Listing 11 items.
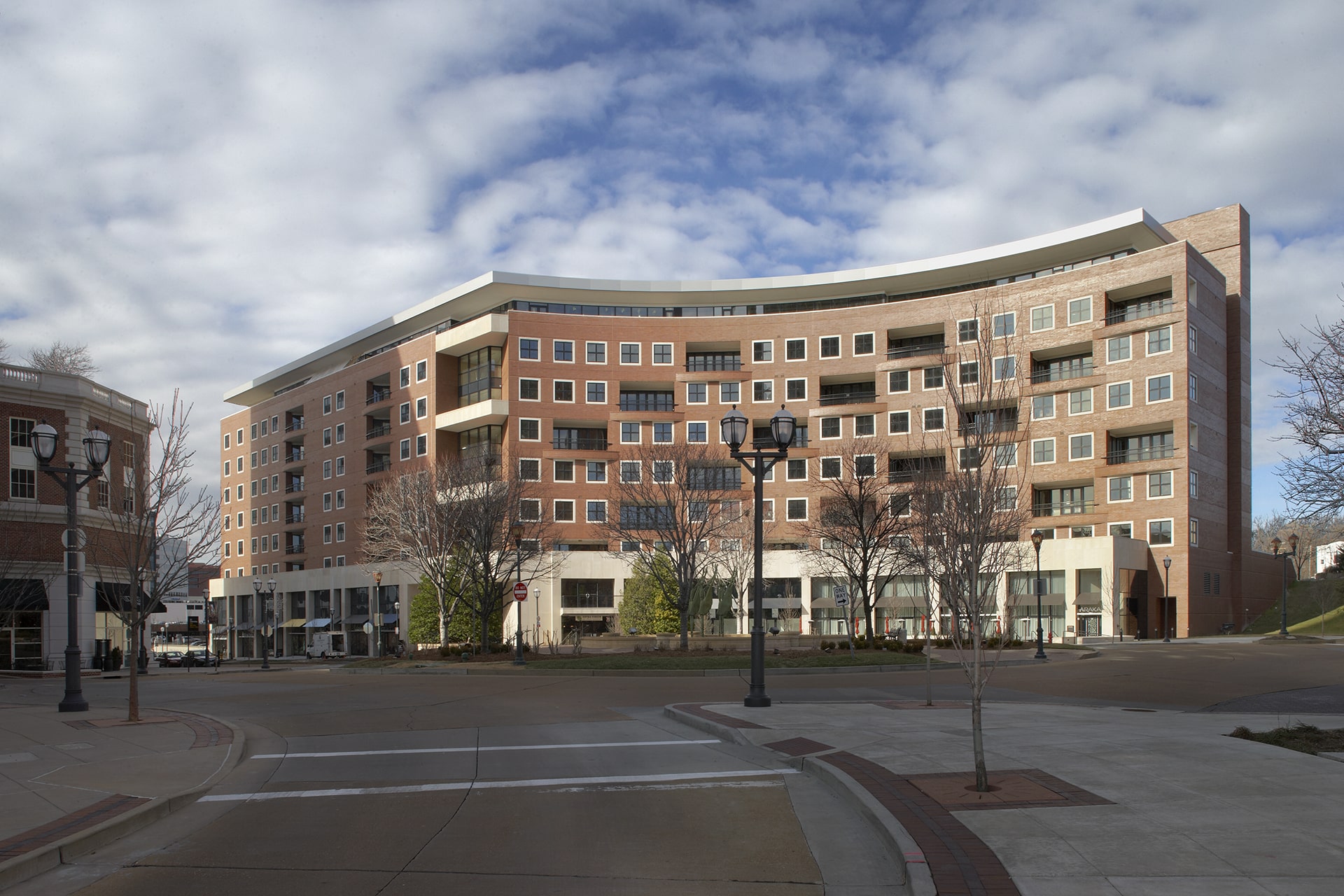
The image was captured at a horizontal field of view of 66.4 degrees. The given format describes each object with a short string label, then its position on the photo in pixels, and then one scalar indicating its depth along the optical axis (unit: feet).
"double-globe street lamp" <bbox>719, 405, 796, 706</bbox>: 61.36
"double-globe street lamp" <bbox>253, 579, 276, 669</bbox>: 168.91
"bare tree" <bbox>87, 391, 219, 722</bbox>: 61.46
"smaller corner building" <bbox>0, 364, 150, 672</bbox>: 142.92
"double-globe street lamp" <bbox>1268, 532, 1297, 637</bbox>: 159.31
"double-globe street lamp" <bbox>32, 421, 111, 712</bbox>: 67.41
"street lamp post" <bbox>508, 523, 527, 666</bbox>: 141.35
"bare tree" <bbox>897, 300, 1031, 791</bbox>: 32.04
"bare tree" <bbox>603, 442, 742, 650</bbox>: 137.90
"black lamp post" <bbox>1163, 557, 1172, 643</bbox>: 182.37
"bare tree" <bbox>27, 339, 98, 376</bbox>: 231.50
